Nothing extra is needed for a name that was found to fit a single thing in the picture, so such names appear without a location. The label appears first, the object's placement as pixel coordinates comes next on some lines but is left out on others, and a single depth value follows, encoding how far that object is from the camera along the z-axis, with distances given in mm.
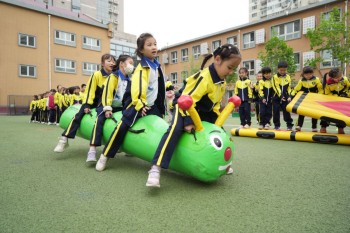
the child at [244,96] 7293
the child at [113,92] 3412
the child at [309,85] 6219
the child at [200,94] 2457
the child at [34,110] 13226
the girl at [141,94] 2922
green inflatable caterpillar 2338
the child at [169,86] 4188
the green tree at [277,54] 18828
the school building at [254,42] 20391
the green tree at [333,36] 15258
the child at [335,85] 5598
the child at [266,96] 6836
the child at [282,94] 6508
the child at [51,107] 11509
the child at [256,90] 7671
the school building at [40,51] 19906
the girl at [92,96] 3812
